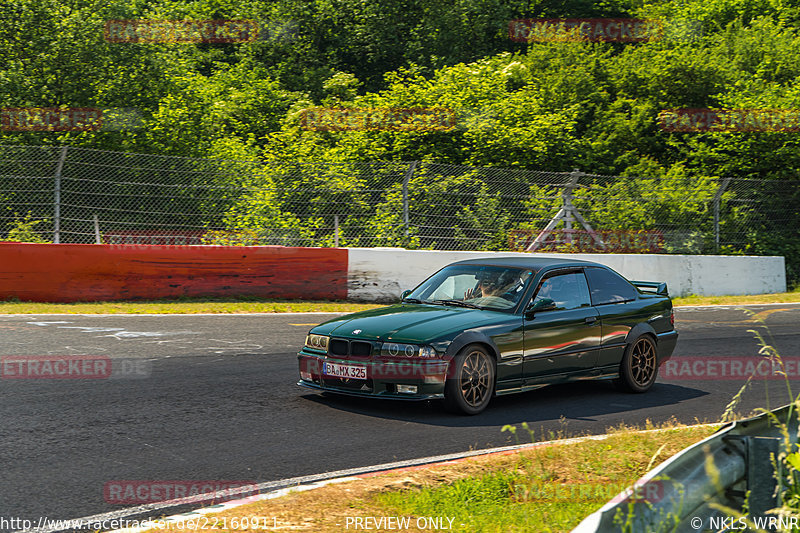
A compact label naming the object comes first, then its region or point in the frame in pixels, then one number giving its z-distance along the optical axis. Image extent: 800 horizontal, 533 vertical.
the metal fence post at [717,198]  22.28
